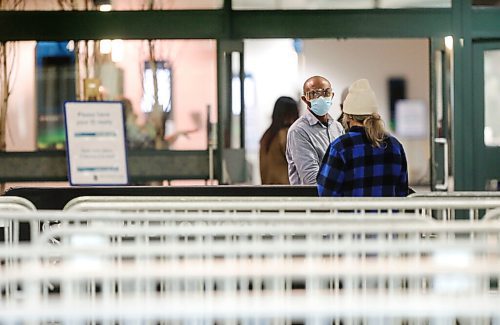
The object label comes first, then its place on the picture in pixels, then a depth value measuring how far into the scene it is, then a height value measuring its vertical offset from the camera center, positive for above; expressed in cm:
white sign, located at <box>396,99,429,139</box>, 2700 -57
